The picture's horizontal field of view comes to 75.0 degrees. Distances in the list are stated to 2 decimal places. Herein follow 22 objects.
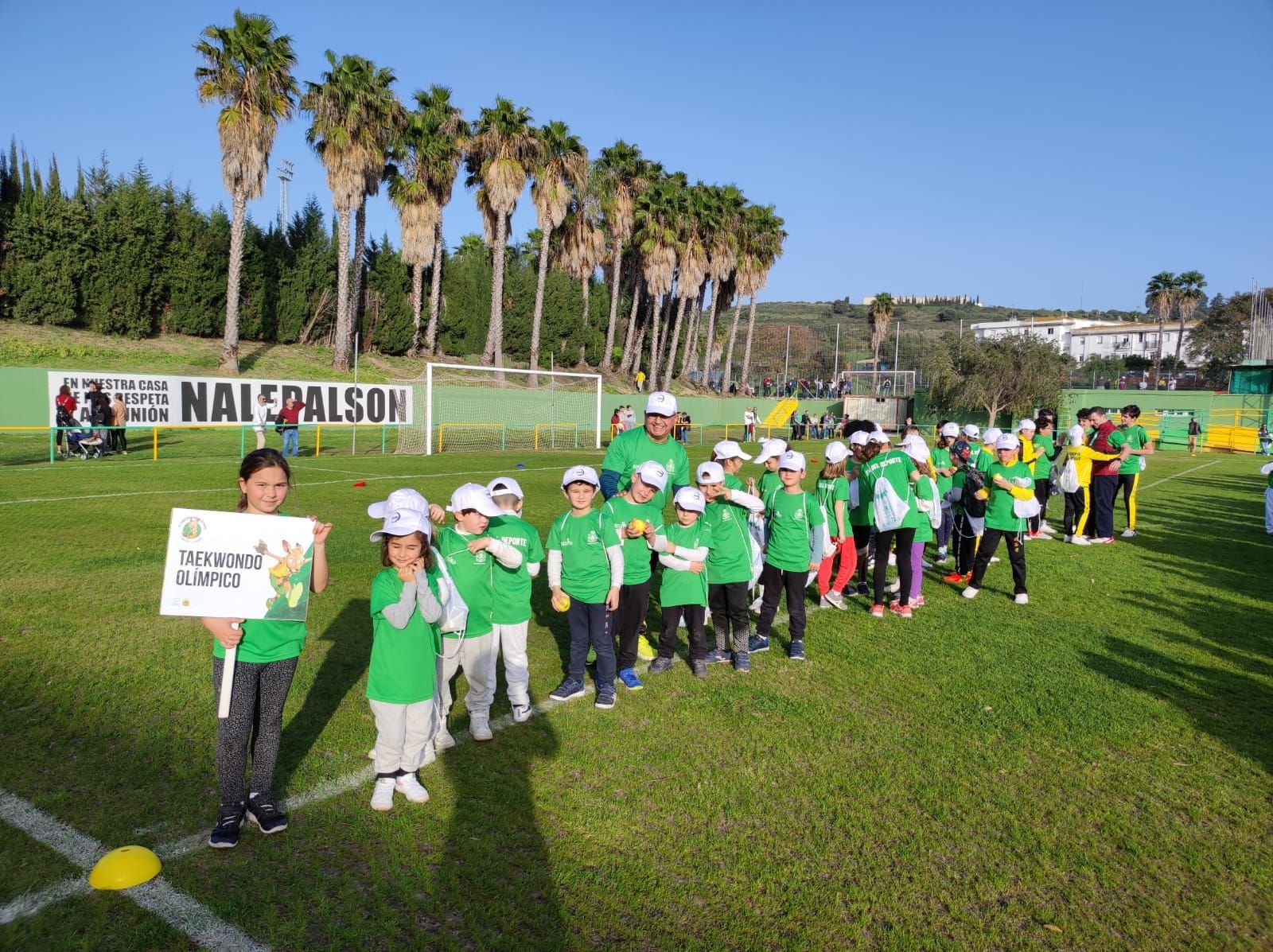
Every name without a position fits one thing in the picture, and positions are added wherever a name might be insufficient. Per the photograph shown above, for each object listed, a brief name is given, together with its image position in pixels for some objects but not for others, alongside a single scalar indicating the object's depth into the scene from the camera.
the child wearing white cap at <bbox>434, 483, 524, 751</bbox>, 4.79
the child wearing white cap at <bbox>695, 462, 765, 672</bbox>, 6.28
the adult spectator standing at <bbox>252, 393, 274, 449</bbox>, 21.34
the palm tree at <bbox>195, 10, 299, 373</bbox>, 28.83
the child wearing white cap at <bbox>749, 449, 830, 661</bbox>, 6.62
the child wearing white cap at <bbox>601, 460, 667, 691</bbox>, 5.65
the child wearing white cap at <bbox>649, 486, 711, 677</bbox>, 5.97
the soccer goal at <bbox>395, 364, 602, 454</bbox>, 28.41
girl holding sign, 3.65
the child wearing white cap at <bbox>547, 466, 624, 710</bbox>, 5.45
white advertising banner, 22.22
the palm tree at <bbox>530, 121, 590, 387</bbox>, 37.56
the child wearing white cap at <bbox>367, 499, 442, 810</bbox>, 3.93
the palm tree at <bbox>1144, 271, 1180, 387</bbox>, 75.00
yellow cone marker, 3.36
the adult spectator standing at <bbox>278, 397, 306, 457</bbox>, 21.56
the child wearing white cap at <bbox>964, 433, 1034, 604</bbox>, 8.52
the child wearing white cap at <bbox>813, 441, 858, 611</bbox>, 7.48
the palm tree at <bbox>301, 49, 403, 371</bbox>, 31.80
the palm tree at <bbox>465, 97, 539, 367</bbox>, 35.62
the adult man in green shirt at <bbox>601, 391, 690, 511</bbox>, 6.30
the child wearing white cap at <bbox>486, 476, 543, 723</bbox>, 5.05
